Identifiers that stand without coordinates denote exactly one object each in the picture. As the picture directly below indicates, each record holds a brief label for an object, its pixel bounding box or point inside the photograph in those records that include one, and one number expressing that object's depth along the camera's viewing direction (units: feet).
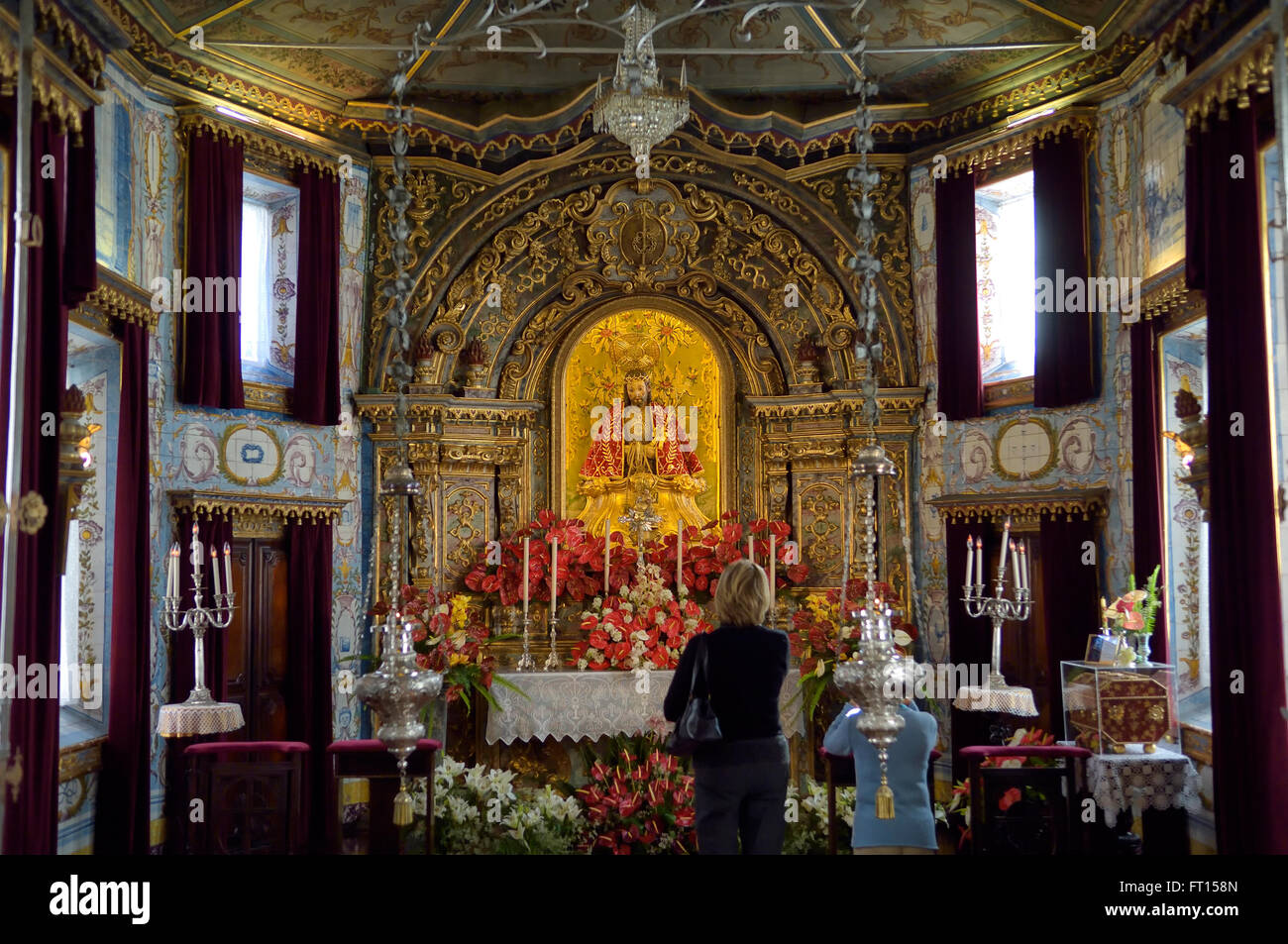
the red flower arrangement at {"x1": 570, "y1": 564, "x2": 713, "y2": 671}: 30.22
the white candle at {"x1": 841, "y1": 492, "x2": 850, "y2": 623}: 32.96
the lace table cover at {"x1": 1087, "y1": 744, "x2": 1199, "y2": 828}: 21.58
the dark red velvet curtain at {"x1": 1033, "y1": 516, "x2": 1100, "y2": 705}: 28.27
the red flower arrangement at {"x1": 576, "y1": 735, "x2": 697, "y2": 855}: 24.91
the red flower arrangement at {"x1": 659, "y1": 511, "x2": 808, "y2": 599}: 32.78
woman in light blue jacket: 17.48
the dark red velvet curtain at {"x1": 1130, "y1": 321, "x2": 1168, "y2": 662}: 25.59
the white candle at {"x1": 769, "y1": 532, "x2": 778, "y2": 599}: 31.94
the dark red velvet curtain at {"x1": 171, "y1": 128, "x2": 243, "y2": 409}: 29.17
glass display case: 21.90
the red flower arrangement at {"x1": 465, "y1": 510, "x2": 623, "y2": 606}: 32.50
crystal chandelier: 22.82
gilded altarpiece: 33.94
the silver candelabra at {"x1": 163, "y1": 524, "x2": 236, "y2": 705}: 24.21
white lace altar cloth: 29.55
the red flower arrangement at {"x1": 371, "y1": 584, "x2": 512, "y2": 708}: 28.02
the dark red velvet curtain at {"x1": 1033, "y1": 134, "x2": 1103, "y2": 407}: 28.68
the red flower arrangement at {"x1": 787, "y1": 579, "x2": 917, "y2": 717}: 29.22
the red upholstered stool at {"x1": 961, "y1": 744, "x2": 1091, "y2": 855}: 22.13
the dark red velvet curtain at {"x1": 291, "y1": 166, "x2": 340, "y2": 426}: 31.91
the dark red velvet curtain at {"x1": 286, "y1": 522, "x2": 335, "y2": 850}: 30.48
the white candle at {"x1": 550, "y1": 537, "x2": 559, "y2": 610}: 30.76
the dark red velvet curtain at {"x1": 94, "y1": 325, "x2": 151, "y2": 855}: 25.44
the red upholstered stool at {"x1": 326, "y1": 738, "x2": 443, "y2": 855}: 23.09
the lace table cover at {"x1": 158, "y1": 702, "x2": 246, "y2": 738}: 24.82
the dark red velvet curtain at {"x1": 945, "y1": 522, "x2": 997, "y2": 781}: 30.48
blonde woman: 16.40
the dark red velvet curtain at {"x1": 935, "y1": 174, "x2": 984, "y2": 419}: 31.68
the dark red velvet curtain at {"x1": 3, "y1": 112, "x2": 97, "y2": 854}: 19.27
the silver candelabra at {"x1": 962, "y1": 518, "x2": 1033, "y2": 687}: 24.57
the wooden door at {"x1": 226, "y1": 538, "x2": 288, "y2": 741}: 29.91
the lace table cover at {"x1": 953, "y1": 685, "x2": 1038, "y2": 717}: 25.57
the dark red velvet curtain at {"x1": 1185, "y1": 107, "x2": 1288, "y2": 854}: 19.56
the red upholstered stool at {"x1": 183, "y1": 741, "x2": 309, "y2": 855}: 23.61
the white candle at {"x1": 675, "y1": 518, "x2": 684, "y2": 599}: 31.55
